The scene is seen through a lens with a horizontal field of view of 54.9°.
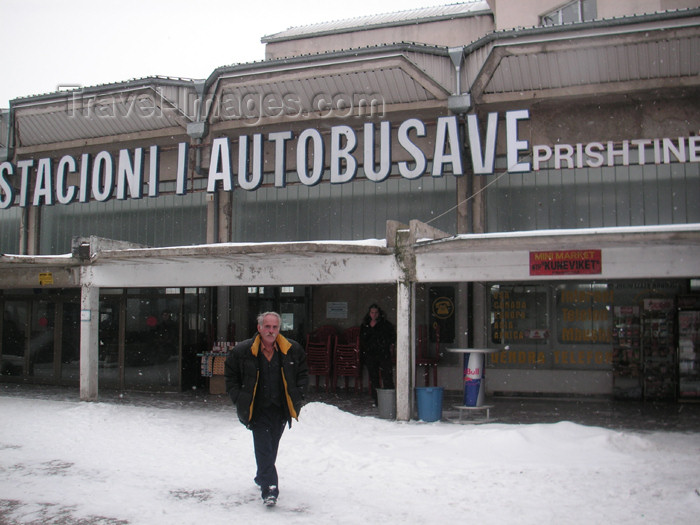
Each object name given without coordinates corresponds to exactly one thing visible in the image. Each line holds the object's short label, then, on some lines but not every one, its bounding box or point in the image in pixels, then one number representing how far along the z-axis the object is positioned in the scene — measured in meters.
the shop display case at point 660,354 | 13.36
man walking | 6.06
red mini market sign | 9.88
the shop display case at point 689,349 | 13.08
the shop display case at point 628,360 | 13.45
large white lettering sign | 13.20
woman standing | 12.76
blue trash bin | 10.66
